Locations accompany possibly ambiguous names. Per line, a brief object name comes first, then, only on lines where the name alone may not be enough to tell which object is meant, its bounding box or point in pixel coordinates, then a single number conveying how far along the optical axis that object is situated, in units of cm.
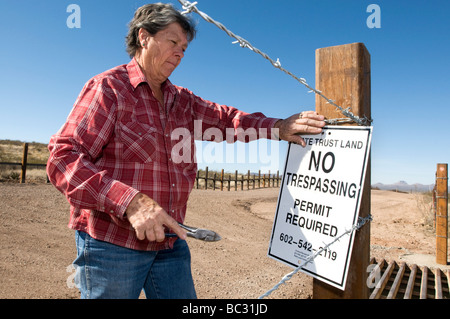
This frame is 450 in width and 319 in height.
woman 120
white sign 143
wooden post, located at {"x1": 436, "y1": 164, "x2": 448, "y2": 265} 574
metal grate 409
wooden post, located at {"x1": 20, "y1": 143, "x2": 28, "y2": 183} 1209
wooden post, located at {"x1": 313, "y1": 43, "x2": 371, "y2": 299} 148
